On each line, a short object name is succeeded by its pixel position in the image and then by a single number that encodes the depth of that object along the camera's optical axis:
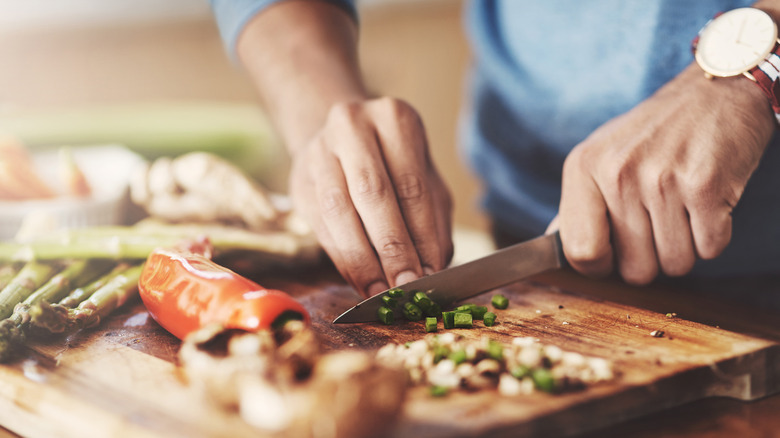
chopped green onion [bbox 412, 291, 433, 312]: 0.85
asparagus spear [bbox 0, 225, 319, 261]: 0.92
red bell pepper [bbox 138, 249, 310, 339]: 0.80
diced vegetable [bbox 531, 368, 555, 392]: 0.75
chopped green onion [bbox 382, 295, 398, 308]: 0.85
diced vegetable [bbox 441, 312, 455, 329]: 0.84
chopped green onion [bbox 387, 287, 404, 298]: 0.85
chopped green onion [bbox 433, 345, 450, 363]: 0.78
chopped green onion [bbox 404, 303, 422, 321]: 0.85
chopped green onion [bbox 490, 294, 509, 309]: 0.87
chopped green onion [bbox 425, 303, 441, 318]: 0.86
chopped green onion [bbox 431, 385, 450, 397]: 0.75
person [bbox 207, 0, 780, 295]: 0.86
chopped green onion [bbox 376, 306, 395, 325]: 0.84
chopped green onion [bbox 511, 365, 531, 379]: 0.76
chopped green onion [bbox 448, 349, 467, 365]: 0.78
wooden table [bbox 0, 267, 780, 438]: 0.77
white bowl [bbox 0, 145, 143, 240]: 1.01
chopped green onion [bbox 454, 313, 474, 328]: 0.84
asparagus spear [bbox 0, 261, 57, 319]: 0.86
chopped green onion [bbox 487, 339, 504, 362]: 0.78
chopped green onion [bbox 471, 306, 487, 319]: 0.85
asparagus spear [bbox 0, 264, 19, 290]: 0.90
